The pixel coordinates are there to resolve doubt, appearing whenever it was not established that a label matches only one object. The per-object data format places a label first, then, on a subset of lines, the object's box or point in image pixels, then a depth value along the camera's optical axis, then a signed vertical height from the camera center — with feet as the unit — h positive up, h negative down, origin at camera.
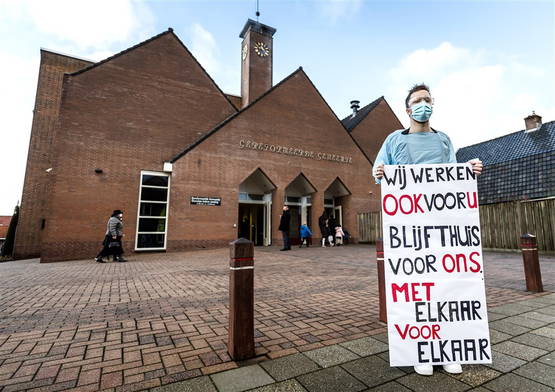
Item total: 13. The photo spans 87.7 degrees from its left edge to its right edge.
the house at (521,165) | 59.95 +14.99
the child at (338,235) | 53.83 -0.80
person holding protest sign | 8.41 +2.69
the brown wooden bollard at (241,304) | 8.00 -2.09
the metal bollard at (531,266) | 15.34 -1.79
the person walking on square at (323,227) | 51.06 +0.64
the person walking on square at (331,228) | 52.75 +0.48
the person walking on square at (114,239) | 33.37 -1.19
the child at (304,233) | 49.78 -0.44
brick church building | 43.88 +12.56
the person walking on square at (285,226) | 41.81 +0.62
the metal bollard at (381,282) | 10.81 -1.93
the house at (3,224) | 150.18 +2.28
